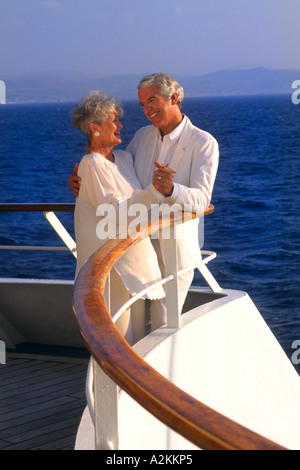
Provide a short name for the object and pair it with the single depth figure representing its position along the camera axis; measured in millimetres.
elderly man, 3082
